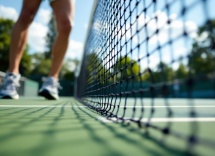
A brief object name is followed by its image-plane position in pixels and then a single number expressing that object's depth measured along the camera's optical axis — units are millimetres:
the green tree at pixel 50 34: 27844
